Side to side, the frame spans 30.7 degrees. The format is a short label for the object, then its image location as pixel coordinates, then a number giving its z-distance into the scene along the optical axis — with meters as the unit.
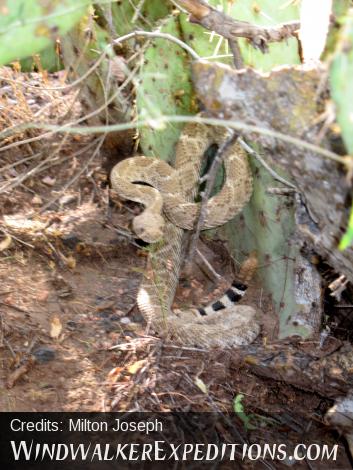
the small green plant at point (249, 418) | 3.49
